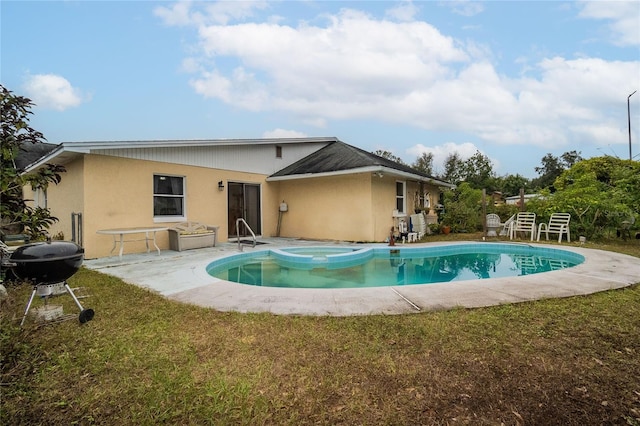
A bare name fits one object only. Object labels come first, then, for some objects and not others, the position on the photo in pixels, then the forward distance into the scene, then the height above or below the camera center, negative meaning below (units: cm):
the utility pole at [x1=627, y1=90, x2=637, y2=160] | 2260 +725
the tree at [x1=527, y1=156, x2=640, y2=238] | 1109 +25
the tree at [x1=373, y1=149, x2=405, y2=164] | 3550 +690
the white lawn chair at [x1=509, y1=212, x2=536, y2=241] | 1202 -48
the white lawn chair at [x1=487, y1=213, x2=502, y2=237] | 1284 -52
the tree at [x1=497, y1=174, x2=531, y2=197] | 3490 +328
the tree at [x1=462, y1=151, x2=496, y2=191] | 3175 +414
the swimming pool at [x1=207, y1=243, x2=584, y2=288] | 686 -142
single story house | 850 +94
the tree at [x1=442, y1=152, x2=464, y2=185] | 3278 +492
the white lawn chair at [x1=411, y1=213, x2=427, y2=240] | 1285 -48
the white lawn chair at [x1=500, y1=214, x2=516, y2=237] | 1245 -65
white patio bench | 946 -63
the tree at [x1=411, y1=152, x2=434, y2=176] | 3468 +581
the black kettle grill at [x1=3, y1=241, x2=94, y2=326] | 335 -51
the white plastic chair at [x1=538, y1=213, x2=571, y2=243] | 1104 -54
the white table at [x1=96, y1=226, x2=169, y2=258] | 790 -38
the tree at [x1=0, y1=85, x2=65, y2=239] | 346 +56
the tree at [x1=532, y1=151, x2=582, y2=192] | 4039 +628
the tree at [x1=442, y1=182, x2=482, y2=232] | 1455 -15
